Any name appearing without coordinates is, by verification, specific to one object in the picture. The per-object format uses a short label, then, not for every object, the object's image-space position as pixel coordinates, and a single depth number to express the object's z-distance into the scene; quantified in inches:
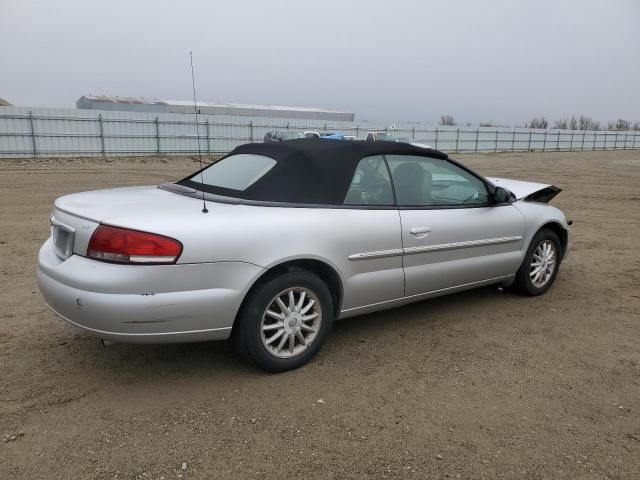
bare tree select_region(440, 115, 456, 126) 3462.1
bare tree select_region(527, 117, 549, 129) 3719.5
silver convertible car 113.8
